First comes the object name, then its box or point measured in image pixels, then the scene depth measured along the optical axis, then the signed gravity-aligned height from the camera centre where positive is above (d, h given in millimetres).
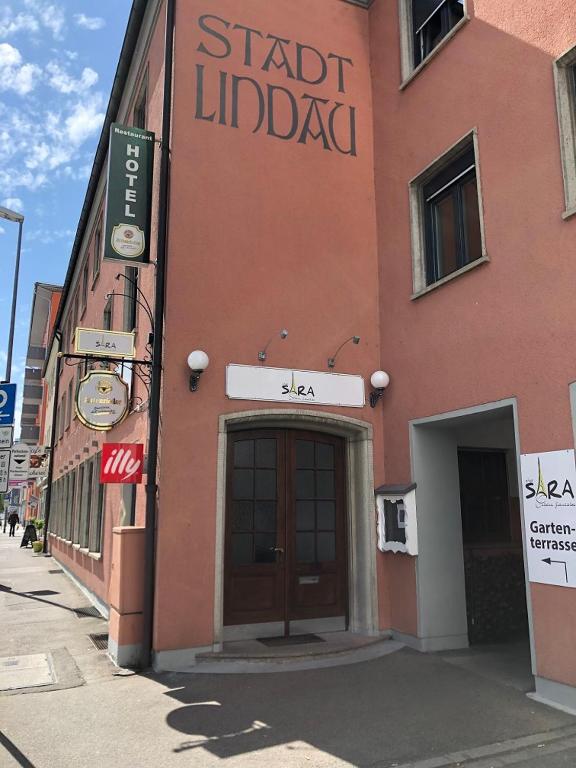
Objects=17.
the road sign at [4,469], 10414 +667
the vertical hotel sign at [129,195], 8297 +4241
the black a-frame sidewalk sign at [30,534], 27286 -1086
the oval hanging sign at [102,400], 8391 +1473
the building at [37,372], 33562 +8779
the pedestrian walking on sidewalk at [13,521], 38953 -746
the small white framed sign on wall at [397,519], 7859 -151
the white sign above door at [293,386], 8133 +1619
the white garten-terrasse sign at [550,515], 5793 -88
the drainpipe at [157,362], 7234 +1801
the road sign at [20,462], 13273 +1059
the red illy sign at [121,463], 7785 +566
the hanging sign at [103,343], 7805 +2084
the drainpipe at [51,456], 23594 +2012
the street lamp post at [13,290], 12891 +5223
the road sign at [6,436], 10195 +1196
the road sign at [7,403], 10281 +1739
